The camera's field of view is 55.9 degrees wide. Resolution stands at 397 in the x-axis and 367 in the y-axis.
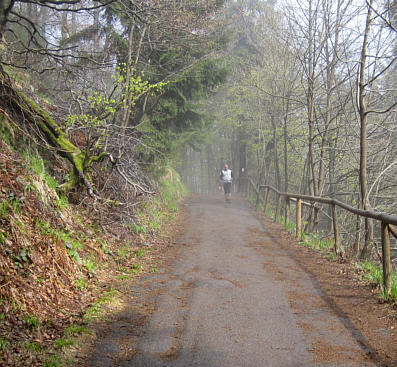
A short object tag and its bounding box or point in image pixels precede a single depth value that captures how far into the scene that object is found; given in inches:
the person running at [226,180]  781.9
